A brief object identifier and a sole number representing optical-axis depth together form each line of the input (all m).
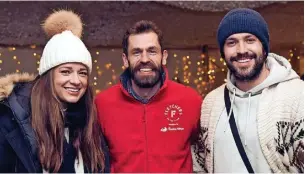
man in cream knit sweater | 2.35
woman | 2.28
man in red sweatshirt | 2.70
